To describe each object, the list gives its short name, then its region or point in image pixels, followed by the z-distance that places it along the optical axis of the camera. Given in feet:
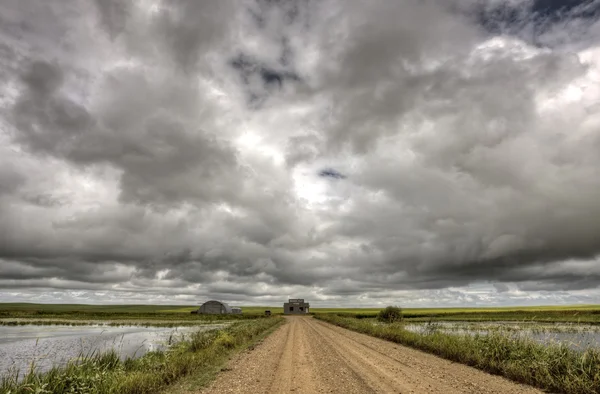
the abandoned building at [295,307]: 488.39
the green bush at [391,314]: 217.36
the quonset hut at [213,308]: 420.77
